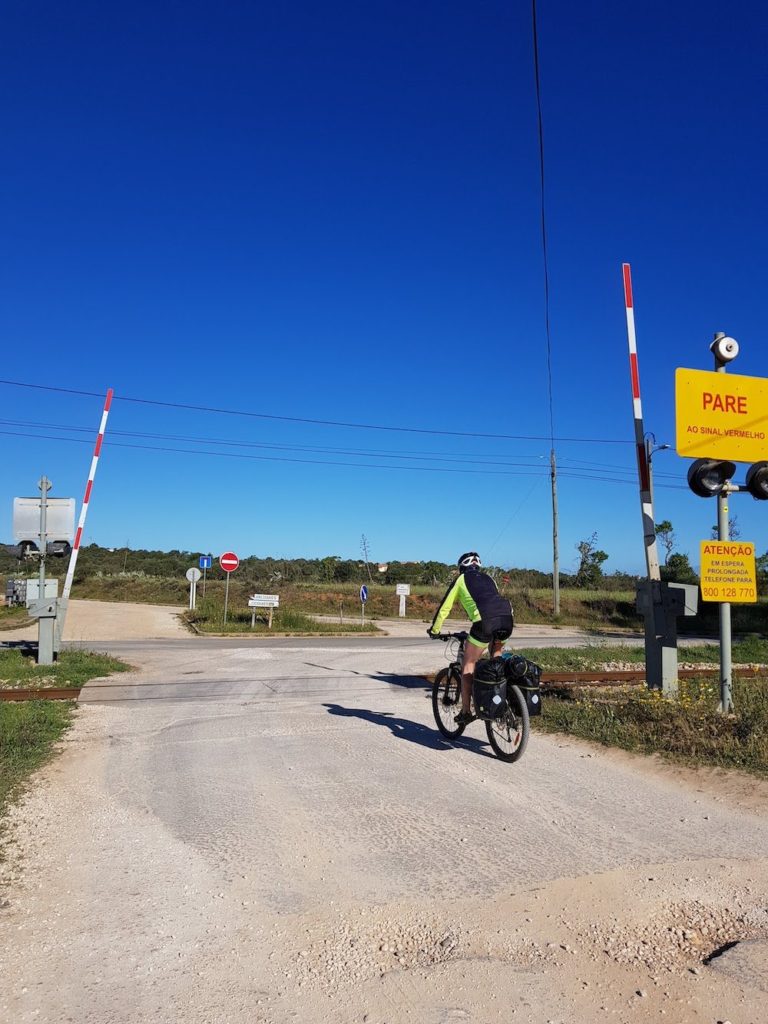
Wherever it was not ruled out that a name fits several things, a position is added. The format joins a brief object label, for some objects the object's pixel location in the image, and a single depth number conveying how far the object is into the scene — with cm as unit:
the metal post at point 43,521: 1452
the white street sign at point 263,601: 2970
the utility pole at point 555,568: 4597
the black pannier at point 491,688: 730
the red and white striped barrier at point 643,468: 982
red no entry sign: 3079
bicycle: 718
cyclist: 769
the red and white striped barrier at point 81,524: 1492
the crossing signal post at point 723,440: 902
